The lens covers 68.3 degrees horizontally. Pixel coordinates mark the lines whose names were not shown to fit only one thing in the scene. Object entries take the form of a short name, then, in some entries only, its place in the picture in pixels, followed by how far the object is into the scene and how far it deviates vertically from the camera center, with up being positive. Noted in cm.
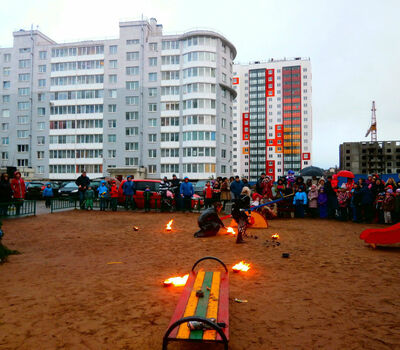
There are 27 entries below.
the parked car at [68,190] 2605 -66
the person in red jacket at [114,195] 1830 -74
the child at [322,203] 1494 -93
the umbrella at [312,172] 1742 +78
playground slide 802 -139
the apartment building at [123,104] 5162 +1457
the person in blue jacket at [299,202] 1512 -89
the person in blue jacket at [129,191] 1851 -50
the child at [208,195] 1795 -70
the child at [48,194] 2112 -82
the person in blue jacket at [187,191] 1750 -44
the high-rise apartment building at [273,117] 11994 +2848
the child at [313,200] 1509 -79
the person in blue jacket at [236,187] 1662 -17
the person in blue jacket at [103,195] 1881 -80
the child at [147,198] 1823 -91
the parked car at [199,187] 2527 -30
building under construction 11575 +1108
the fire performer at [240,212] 909 -89
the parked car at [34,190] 2691 -69
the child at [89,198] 1888 -97
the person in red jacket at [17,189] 1469 -36
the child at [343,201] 1420 -78
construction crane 15662 +3086
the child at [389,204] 1255 -82
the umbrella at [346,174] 1464 +55
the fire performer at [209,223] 1017 -136
